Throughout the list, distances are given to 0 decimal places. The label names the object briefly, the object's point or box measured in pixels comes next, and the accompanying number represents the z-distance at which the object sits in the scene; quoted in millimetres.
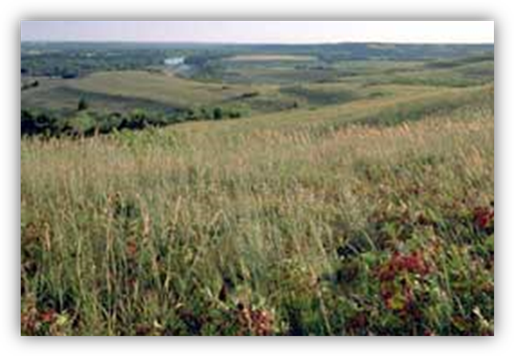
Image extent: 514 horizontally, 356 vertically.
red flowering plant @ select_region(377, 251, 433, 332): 3740
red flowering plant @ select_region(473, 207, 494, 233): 4504
